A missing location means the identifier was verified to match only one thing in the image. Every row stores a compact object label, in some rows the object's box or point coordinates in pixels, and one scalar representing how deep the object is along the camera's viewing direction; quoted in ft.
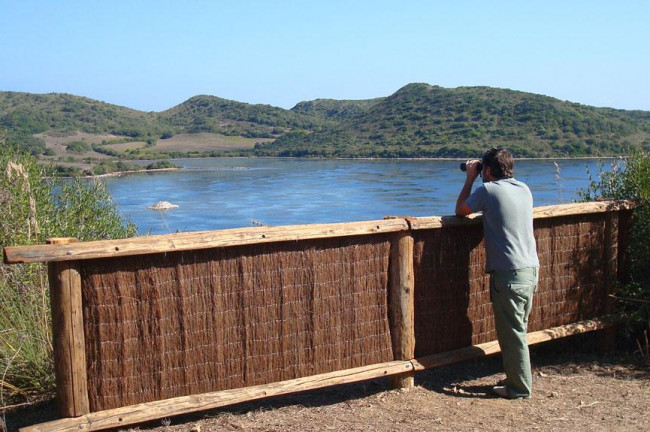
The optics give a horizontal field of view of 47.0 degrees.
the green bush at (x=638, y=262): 23.10
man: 18.30
